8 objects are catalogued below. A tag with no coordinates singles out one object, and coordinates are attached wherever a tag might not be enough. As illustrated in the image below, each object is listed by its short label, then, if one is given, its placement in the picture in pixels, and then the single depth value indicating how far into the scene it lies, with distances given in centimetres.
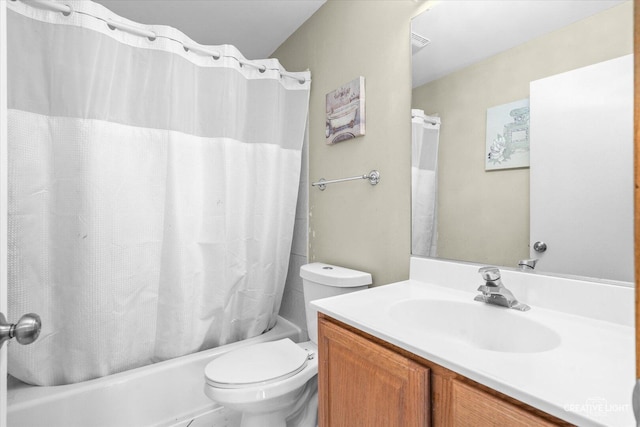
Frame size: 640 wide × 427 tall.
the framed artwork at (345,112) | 149
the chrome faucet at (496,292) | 90
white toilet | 117
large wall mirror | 81
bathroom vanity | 51
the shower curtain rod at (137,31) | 120
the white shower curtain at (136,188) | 123
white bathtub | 121
